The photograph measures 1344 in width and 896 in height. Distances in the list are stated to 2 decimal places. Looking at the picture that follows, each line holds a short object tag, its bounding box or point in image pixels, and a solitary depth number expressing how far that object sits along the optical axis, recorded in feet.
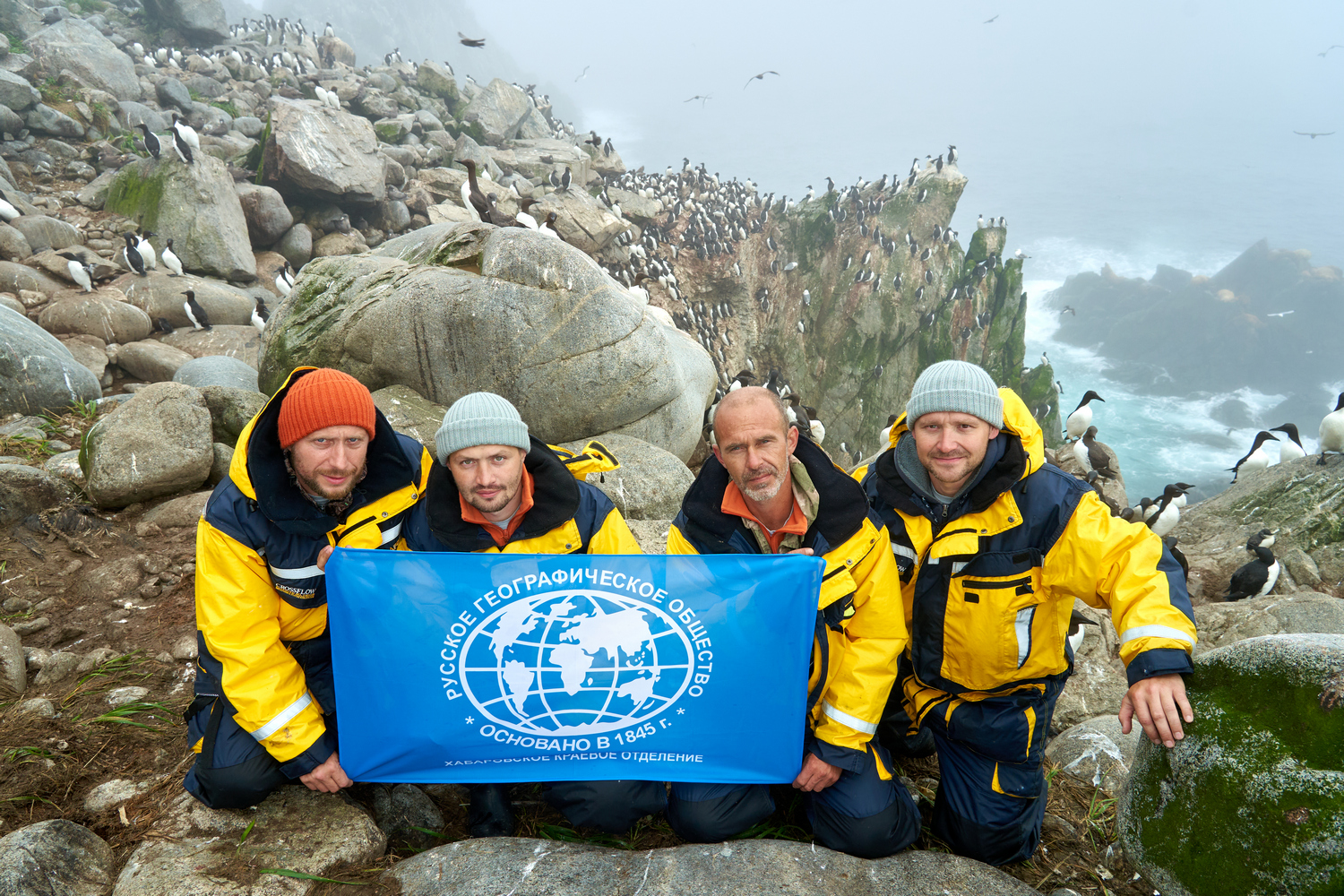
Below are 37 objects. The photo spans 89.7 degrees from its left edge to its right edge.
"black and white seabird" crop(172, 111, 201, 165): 49.80
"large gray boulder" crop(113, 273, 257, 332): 41.73
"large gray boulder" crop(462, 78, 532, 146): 116.16
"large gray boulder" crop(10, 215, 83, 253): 44.45
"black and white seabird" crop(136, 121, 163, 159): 52.36
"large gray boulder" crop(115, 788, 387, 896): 9.39
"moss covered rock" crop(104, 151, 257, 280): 48.39
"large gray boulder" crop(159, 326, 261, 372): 38.91
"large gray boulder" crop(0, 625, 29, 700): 13.61
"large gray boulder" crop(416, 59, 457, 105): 119.96
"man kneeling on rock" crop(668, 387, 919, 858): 10.66
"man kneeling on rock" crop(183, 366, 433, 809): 10.54
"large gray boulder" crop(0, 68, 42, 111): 58.59
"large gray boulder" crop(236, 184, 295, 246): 54.08
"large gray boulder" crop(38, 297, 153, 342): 35.22
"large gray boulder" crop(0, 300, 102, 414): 25.29
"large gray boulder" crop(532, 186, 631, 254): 73.87
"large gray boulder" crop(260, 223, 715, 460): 25.72
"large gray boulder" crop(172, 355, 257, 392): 30.19
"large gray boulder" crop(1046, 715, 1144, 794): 13.97
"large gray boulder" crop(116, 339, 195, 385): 33.01
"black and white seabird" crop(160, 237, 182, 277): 45.32
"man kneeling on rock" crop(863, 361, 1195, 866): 10.23
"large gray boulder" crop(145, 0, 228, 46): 115.55
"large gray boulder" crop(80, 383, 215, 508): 20.33
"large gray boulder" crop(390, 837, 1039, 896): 9.51
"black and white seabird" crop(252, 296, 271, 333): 45.96
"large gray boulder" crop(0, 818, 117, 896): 8.91
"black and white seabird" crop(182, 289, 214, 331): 41.60
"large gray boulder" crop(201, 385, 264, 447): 23.34
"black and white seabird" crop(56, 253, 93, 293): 40.16
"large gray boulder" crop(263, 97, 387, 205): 55.42
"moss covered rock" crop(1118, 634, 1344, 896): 7.72
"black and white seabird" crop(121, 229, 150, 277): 42.91
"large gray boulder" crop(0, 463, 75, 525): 19.36
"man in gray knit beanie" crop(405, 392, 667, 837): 11.02
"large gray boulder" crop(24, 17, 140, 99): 76.33
